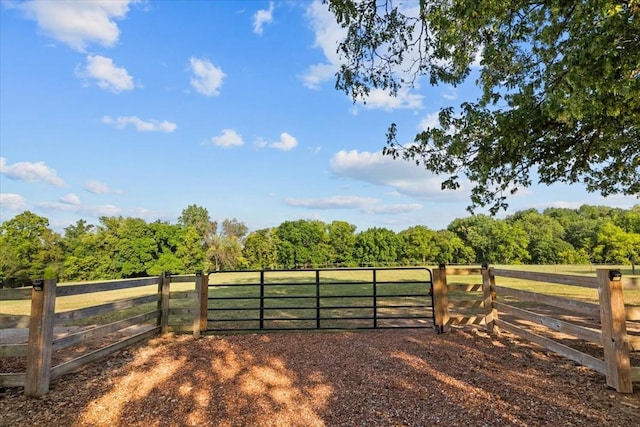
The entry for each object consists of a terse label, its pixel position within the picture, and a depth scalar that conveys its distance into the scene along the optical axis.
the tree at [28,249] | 39.38
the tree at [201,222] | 57.50
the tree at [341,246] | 64.56
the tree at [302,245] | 61.62
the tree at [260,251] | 59.44
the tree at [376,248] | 63.72
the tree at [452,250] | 65.93
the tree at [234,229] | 60.81
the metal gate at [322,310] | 8.12
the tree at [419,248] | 65.56
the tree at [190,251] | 50.73
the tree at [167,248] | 49.00
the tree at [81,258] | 45.16
